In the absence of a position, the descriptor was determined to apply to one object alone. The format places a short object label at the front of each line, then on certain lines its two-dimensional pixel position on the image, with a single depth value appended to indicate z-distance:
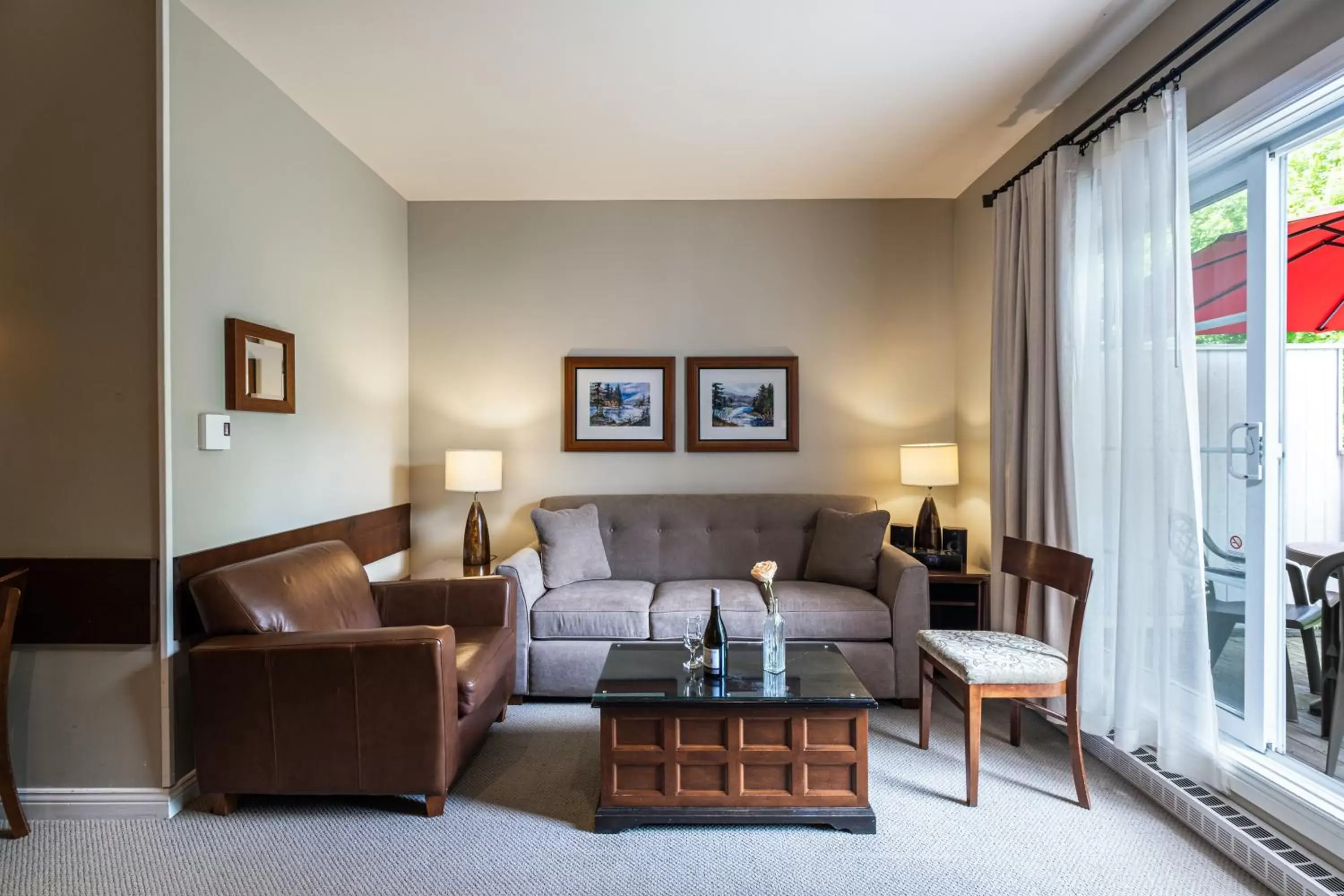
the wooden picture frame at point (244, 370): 2.58
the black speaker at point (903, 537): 3.96
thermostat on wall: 2.44
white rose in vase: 2.40
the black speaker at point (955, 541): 3.80
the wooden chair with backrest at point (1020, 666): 2.32
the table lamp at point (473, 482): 3.85
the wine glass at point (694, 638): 2.51
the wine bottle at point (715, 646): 2.39
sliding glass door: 2.20
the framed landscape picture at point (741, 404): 4.25
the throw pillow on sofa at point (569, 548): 3.61
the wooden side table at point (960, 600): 3.52
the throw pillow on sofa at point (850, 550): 3.56
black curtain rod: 2.02
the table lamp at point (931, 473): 3.76
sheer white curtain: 2.24
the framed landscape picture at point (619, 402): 4.27
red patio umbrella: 2.13
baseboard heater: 1.81
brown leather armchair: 2.20
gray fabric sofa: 3.25
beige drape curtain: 2.85
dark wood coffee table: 2.21
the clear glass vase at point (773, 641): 2.42
